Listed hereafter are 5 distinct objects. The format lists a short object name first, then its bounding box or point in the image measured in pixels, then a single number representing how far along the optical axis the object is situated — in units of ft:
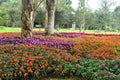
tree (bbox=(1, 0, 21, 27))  73.55
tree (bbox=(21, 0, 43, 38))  17.17
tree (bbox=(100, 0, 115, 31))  63.57
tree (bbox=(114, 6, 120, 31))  80.76
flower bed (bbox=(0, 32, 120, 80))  8.99
